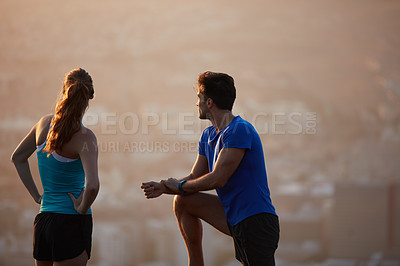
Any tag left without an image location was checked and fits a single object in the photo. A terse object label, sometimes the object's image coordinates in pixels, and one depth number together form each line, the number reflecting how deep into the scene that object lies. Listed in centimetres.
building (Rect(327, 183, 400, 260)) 14141
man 1000
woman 976
